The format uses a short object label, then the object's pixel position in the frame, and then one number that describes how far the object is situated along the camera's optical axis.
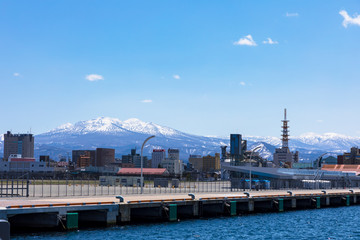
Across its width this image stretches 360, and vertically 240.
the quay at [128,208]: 46.47
